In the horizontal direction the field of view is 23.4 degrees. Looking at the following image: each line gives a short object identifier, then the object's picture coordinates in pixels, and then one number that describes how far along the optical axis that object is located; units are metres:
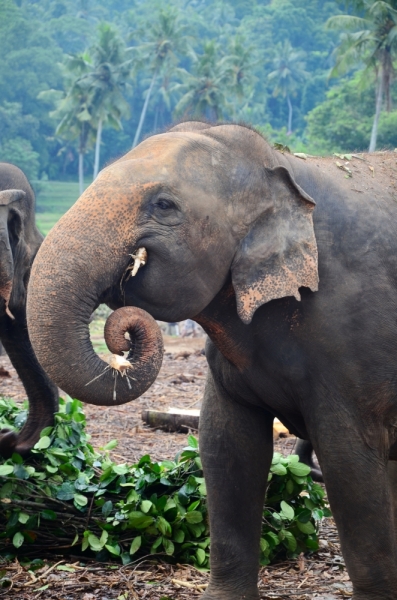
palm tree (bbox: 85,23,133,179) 58.84
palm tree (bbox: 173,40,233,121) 57.41
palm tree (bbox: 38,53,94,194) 58.09
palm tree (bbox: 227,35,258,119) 60.12
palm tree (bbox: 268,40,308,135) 77.75
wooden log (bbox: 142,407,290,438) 7.88
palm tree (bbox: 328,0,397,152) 38.55
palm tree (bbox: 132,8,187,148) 63.44
